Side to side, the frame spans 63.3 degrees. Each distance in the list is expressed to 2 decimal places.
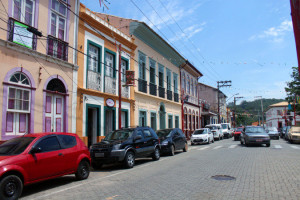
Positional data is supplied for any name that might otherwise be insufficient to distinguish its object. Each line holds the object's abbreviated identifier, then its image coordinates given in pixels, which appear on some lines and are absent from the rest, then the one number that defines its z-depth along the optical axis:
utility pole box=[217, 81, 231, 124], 49.72
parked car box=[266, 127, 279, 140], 30.73
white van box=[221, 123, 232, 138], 36.91
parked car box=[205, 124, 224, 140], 30.58
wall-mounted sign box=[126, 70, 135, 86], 16.59
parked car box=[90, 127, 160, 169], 9.85
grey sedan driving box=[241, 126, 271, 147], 18.33
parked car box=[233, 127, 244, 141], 29.38
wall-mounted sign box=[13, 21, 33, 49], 10.31
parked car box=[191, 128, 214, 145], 22.48
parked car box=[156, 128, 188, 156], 14.30
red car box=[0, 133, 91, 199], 5.55
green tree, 37.72
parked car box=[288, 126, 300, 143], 22.67
